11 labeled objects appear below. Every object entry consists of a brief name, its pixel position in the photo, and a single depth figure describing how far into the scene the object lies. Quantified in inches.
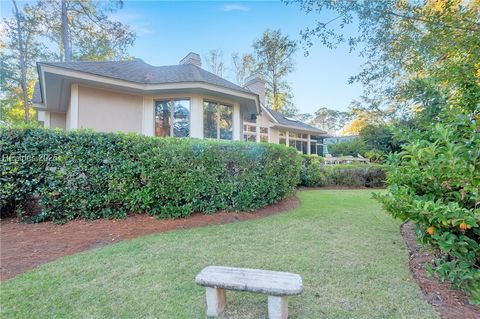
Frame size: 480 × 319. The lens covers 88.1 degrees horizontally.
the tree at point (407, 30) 198.7
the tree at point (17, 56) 753.6
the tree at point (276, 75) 1139.9
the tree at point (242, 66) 1201.4
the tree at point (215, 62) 1202.6
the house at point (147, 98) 333.7
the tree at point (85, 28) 718.5
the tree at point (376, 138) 751.1
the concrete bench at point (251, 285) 86.2
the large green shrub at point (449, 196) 87.7
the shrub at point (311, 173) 471.8
